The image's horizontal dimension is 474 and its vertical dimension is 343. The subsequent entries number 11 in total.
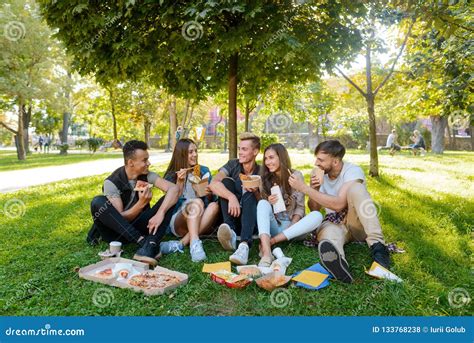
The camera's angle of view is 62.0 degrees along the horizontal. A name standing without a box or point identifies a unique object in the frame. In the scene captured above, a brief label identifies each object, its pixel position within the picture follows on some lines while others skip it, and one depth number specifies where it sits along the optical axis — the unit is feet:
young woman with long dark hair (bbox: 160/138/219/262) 15.30
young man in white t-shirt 13.64
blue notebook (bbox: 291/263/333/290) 11.57
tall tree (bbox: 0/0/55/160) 60.90
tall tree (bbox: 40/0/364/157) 18.01
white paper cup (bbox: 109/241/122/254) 14.24
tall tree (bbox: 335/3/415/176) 30.63
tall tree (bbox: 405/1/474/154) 17.12
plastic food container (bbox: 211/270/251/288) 11.57
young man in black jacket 14.55
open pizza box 11.53
